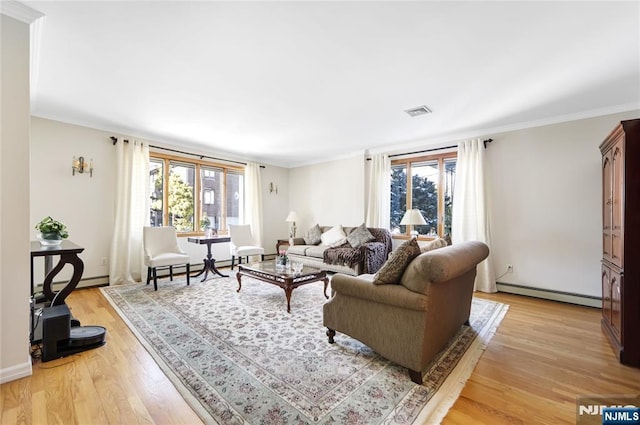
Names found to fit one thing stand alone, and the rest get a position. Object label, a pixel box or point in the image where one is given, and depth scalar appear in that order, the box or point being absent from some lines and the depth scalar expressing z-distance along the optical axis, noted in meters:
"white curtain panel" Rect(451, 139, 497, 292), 4.16
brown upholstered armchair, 1.80
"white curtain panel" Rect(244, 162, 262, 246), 6.27
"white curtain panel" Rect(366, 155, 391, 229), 5.38
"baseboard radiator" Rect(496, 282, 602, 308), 3.49
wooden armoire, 2.16
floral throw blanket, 4.54
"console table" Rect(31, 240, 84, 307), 2.23
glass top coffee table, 3.18
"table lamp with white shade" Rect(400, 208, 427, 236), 4.34
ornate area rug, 1.58
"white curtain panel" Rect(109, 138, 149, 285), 4.32
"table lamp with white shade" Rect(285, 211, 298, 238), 6.36
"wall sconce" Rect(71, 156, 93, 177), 4.05
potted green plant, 2.36
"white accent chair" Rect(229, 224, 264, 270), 5.07
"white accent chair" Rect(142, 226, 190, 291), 4.00
